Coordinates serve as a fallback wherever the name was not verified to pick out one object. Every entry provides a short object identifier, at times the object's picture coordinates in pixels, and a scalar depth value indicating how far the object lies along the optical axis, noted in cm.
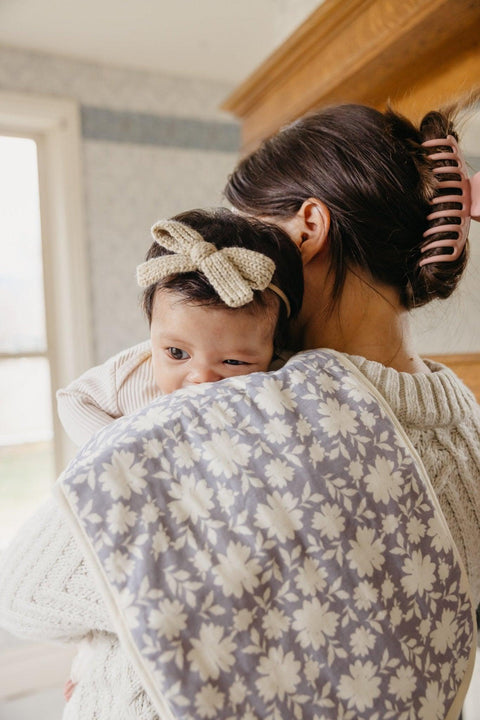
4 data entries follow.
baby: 80
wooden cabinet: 139
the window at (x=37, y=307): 287
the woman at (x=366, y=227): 82
